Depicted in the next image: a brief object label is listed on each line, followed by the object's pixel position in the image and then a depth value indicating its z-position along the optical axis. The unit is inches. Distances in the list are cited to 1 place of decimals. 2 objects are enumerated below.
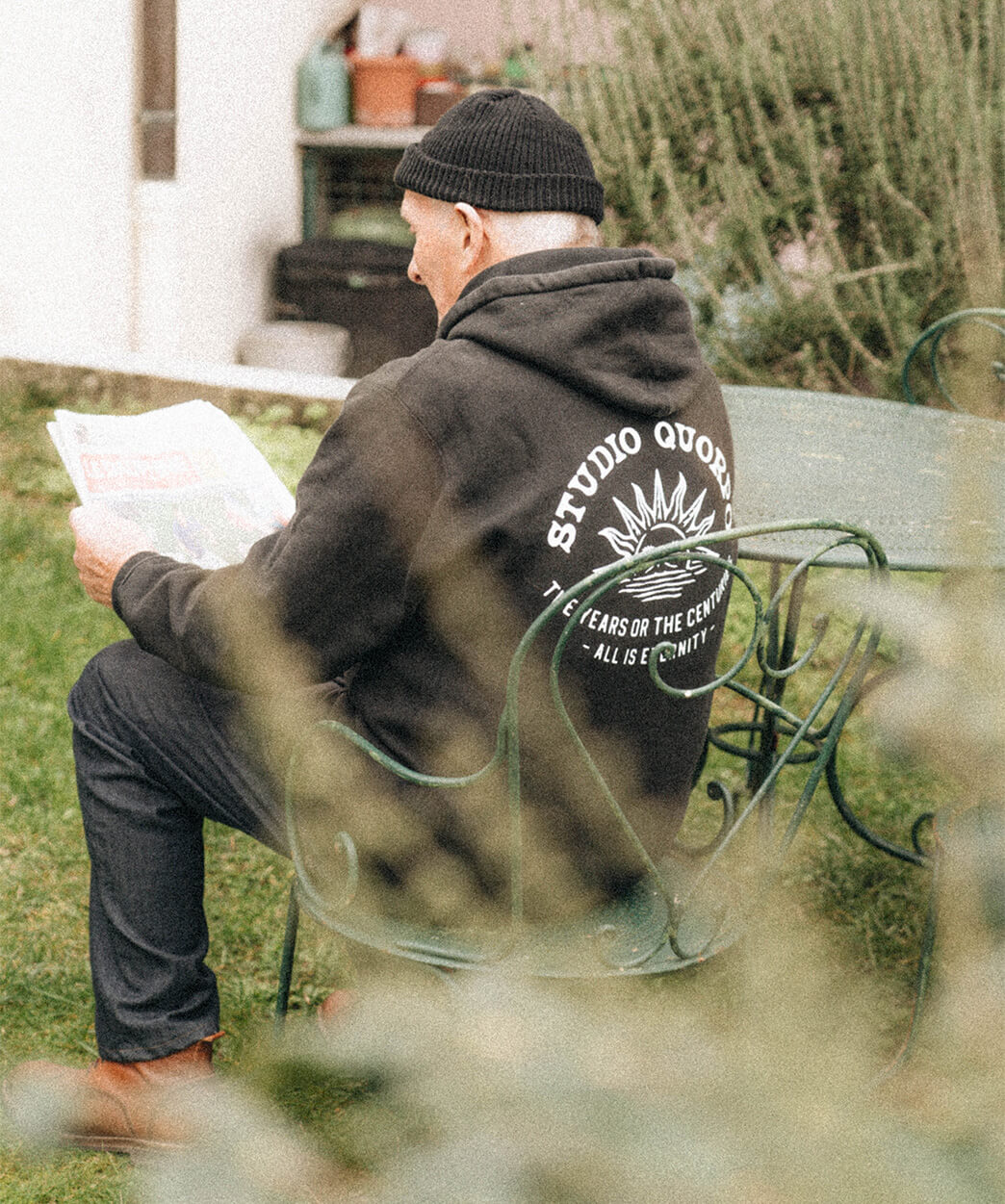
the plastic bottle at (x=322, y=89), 254.8
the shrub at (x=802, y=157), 165.0
